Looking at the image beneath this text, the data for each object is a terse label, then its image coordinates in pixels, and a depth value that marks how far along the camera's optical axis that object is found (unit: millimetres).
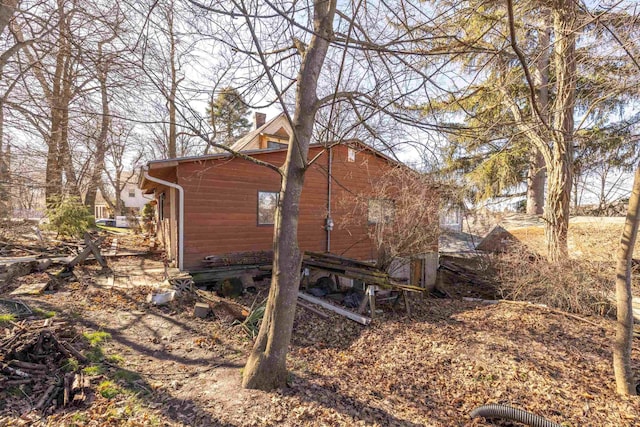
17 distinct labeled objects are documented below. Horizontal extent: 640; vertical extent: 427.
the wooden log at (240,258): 8328
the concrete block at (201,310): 6047
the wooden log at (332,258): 8375
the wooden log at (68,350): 3840
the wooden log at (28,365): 3424
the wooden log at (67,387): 3135
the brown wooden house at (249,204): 8055
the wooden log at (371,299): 6859
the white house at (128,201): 37519
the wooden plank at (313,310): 6668
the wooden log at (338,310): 6511
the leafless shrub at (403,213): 8789
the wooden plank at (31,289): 6039
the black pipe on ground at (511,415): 3258
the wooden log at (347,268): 7508
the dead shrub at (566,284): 6363
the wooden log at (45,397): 3028
